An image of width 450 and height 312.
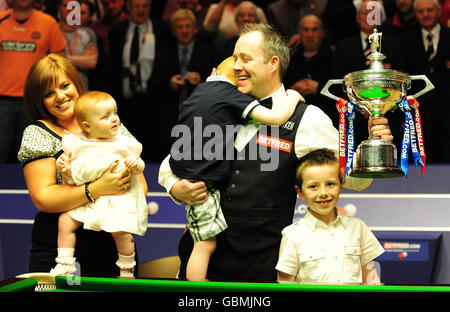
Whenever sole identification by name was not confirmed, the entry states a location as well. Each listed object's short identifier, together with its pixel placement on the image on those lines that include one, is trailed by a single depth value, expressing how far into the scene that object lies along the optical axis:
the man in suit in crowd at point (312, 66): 5.83
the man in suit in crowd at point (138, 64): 6.46
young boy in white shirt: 3.06
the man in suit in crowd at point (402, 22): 6.14
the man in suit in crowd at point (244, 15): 6.30
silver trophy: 3.06
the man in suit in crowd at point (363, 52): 5.75
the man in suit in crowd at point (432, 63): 5.84
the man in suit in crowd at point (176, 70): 6.24
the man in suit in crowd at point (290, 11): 6.61
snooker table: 2.49
